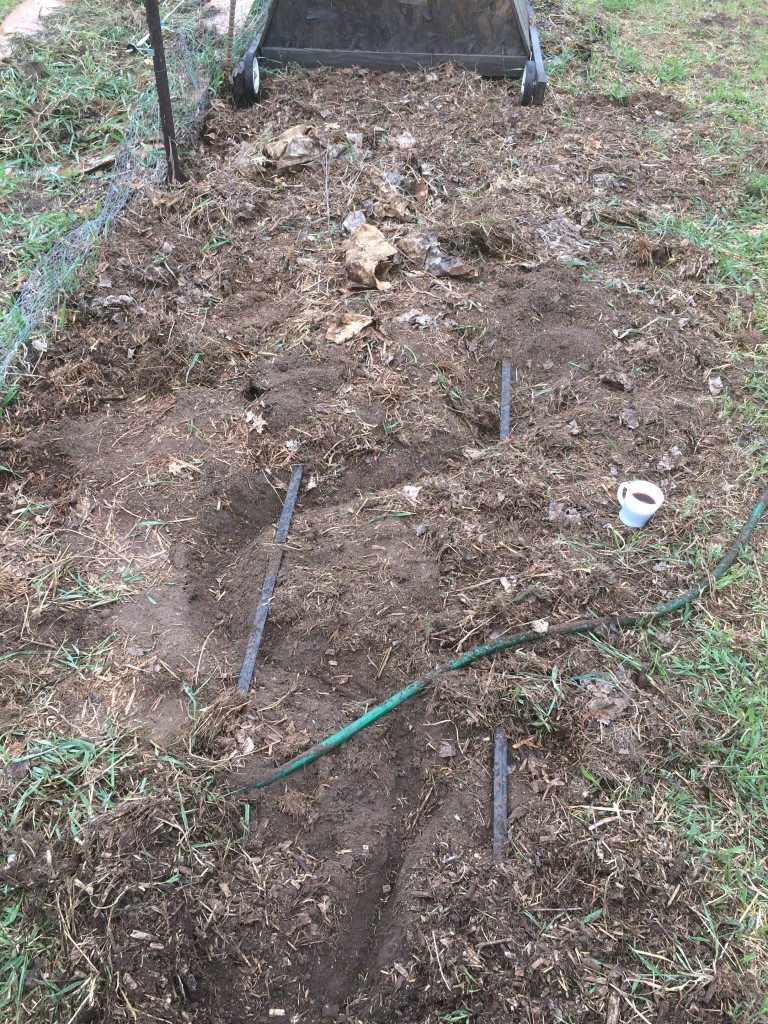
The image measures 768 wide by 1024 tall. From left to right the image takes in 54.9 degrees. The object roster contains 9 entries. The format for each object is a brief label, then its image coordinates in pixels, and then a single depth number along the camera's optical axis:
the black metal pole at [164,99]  3.54
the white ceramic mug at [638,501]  2.66
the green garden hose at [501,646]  2.18
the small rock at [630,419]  3.06
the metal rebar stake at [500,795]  2.03
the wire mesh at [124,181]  3.24
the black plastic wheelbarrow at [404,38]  4.90
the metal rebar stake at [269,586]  2.37
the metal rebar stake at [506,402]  3.15
